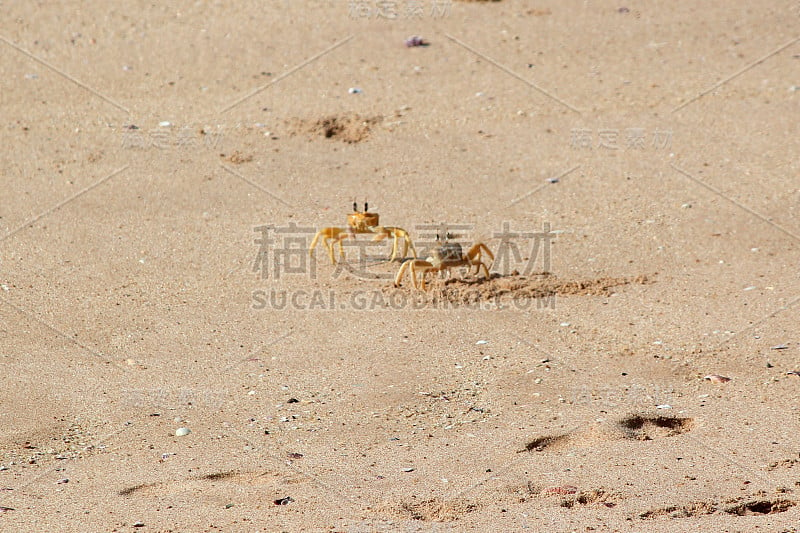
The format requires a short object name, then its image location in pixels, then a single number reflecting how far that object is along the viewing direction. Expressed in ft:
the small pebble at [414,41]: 76.94
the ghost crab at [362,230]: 50.96
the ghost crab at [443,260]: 47.55
